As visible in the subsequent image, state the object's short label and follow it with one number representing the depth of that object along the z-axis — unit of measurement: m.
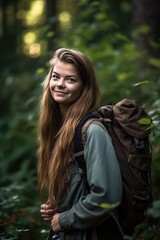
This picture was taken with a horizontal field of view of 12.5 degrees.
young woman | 5.13
